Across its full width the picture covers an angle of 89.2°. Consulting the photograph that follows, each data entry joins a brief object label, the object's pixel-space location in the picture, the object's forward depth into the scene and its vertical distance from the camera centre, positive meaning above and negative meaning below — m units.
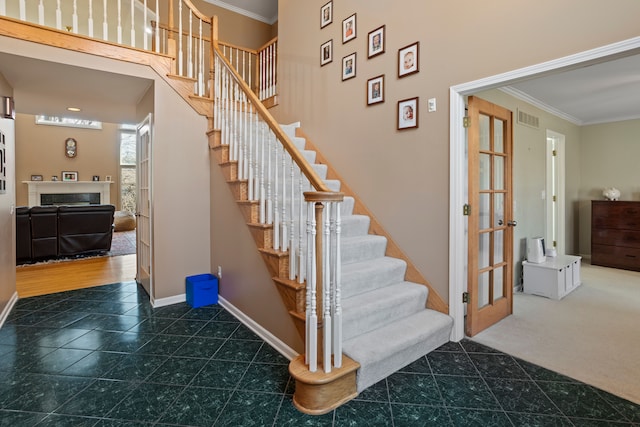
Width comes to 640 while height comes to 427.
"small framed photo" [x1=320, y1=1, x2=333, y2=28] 3.65 +2.16
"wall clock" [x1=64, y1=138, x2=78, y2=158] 9.79 +1.79
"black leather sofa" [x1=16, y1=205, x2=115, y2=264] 5.23 -0.43
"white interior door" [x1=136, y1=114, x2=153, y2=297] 3.54 -0.03
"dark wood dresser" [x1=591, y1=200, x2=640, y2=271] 4.95 -0.52
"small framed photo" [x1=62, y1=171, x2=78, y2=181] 9.77 +0.92
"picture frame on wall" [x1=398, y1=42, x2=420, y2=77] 2.76 +1.25
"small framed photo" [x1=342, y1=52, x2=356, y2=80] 3.37 +1.45
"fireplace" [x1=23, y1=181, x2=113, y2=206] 9.26 +0.42
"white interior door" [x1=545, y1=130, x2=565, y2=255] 5.23 +0.07
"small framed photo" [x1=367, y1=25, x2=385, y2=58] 3.05 +1.54
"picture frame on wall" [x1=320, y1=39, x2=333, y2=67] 3.66 +1.74
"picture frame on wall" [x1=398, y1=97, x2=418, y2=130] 2.78 +0.78
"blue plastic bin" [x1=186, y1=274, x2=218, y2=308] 3.38 -0.91
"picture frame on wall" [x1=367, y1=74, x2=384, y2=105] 3.07 +1.09
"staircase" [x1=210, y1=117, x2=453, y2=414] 1.83 -0.79
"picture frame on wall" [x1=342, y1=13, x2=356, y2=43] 3.35 +1.84
